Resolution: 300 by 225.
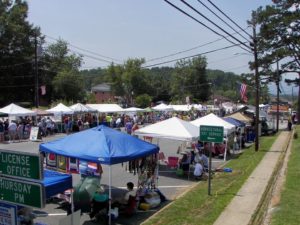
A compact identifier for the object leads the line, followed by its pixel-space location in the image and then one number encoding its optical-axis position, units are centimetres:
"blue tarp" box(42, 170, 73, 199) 884
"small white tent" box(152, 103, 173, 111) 5902
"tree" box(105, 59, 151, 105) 9575
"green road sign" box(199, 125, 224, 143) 1350
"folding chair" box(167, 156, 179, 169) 1937
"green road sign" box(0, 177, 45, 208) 503
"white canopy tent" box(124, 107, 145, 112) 5022
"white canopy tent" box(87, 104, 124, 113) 4592
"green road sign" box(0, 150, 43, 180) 507
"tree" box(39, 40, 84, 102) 7531
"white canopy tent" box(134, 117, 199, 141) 1908
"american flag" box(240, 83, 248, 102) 4102
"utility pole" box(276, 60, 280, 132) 5102
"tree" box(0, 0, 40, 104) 6831
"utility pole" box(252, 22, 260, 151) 2696
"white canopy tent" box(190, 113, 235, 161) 2530
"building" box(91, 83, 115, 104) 13515
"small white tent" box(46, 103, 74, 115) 3775
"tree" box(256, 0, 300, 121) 4659
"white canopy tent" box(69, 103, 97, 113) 3939
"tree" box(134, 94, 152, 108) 8281
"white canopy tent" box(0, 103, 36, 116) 3284
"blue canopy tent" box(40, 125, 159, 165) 1145
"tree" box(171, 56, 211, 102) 11112
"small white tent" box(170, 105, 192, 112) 6384
